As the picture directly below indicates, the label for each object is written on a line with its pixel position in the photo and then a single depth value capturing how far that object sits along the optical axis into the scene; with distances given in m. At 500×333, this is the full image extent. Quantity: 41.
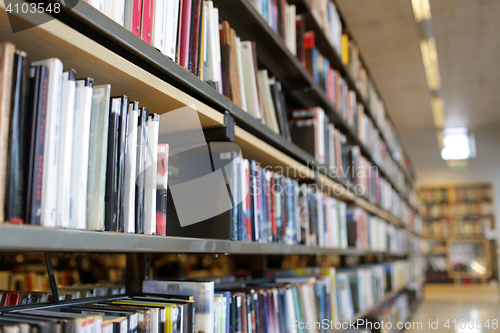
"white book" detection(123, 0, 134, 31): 0.81
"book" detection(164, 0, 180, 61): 0.92
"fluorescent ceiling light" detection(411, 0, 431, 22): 3.65
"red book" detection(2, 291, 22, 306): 0.95
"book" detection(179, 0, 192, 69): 0.98
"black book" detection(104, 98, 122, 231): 0.70
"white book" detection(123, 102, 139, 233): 0.74
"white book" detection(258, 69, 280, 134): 1.55
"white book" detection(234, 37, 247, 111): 1.30
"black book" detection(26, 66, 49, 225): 0.57
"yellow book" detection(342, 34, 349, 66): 2.78
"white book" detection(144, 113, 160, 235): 0.79
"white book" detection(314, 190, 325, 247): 1.97
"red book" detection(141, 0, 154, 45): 0.85
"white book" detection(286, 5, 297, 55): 1.82
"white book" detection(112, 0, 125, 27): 0.77
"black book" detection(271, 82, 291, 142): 1.62
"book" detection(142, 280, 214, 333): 0.95
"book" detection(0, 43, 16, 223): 0.54
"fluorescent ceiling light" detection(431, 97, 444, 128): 6.54
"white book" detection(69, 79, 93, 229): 0.63
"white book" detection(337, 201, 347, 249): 2.38
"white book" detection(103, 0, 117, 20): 0.77
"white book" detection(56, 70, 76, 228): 0.61
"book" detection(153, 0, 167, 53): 0.88
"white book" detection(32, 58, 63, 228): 0.58
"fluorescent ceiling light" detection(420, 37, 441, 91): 4.48
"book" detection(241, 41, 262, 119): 1.36
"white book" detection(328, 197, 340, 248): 2.19
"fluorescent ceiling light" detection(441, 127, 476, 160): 8.57
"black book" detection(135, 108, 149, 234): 0.77
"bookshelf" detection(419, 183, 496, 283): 8.38
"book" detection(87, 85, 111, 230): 0.67
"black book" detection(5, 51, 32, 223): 0.55
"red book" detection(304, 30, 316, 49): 2.11
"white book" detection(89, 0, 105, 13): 0.73
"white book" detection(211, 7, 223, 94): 1.12
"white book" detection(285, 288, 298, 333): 1.46
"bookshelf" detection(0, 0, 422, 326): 0.62
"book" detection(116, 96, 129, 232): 0.72
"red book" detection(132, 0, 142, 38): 0.82
